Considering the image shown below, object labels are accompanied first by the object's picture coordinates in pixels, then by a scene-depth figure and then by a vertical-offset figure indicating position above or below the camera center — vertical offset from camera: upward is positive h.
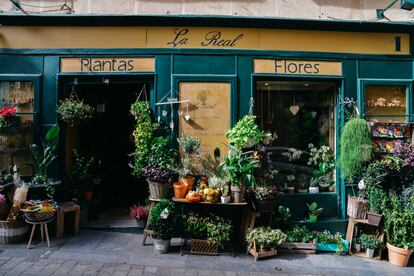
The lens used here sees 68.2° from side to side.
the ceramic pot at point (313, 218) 6.72 -1.58
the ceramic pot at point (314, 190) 7.07 -1.00
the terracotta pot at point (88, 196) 7.32 -1.21
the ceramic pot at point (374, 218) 5.89 -1.39
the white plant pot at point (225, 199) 5.80 -1.01
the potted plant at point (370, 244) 5.94 -1.89
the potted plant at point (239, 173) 5.82 -0.51
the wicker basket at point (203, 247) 5.85 -1.94
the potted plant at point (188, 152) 6.19 -0.12
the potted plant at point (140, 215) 6.73 -1.53
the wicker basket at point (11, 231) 6.00 -1.71
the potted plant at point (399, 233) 5.64 -1.60
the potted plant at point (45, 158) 6.39 -0.28
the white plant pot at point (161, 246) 5.85 -1.92
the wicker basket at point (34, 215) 5.80 -1.35
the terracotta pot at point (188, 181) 6.19 -0.71
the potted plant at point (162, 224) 5.79 -1.50
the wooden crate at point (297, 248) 6.11 -2.03
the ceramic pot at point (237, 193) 5.82 -0.89
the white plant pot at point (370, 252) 5.99 -2.08
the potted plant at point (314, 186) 7.08 -0.92
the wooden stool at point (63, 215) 6.36 -1.47
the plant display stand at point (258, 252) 5.69 -1.99
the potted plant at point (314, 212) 6.73 -1.45
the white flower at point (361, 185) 6.30 -0.78
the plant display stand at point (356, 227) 6.05 -1.73
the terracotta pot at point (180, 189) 6.08 -0.86
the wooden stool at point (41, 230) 5.86 -1.67
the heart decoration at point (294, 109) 7.43 +0.91
